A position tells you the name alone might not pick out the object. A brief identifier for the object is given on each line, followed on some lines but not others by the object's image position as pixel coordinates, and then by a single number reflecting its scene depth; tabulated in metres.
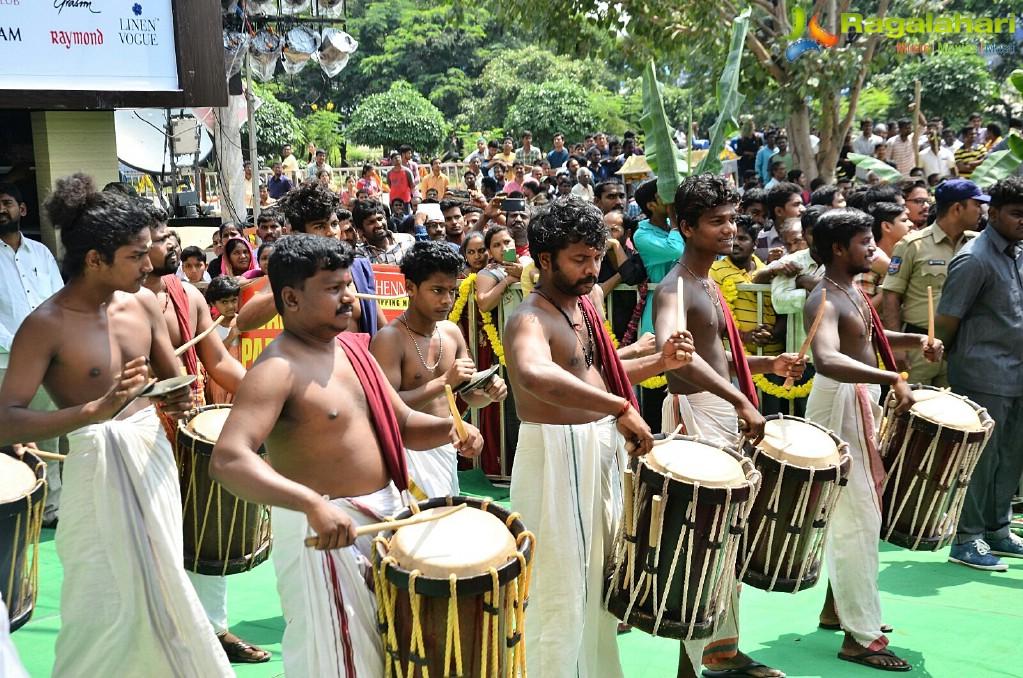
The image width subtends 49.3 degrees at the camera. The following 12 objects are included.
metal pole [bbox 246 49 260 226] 17.08
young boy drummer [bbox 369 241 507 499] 5.19
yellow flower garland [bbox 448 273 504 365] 8.76
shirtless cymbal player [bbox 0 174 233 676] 4.31
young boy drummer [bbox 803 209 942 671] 5.37
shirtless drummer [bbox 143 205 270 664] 5.24
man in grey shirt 6.73
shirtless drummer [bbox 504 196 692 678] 4.41
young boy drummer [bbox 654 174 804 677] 5.07
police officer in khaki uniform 7.22
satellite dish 15.55
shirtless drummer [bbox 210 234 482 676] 3.54
